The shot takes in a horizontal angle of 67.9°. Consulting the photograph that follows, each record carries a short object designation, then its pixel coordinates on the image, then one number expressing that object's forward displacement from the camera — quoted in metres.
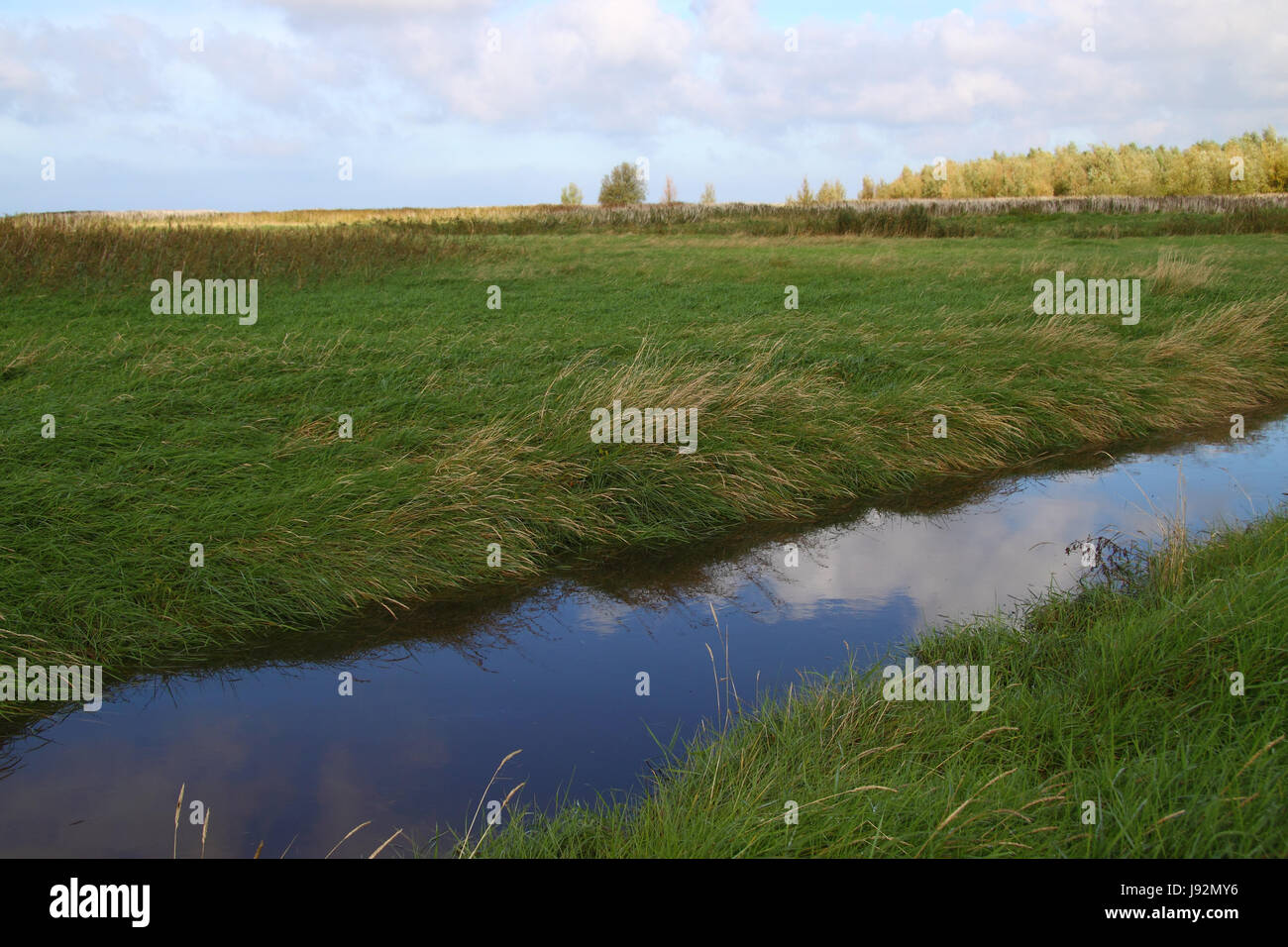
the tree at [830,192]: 50.81
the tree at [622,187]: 58.00
